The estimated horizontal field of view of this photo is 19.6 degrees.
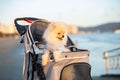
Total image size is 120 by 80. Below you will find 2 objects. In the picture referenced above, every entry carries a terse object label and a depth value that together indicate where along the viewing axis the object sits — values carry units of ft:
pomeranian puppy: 9.72
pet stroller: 9.03
